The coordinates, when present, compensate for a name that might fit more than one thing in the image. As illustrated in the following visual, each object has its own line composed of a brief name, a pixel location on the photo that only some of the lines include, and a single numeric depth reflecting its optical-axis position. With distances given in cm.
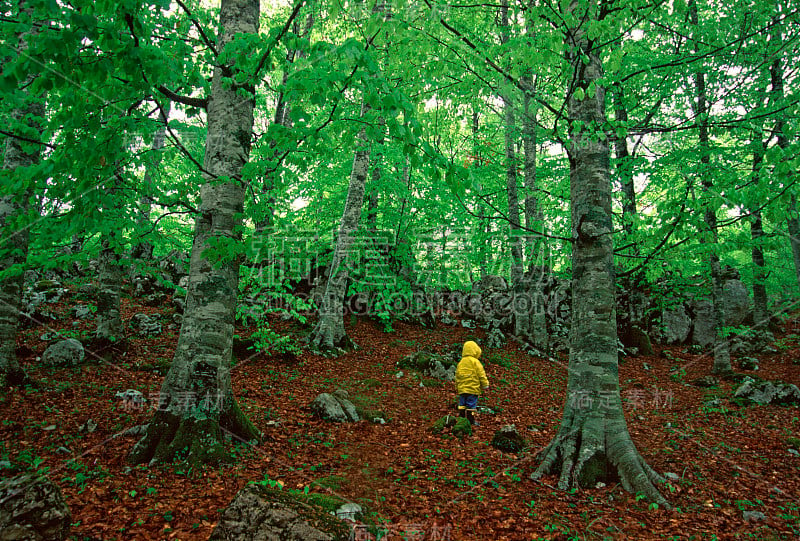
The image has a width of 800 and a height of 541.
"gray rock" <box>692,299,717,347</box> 1620
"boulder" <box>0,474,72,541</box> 269
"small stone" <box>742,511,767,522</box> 407
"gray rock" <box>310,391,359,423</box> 678
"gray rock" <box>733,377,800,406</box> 854
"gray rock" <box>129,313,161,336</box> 1072
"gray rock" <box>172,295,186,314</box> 1301
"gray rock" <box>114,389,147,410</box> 619
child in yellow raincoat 771
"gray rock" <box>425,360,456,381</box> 1064
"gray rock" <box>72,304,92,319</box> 1113
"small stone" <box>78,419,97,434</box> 517
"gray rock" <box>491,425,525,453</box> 607
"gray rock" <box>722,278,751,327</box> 1853
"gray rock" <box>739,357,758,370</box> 1281
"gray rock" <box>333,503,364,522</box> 367
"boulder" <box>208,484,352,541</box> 295
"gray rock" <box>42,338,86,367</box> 778
